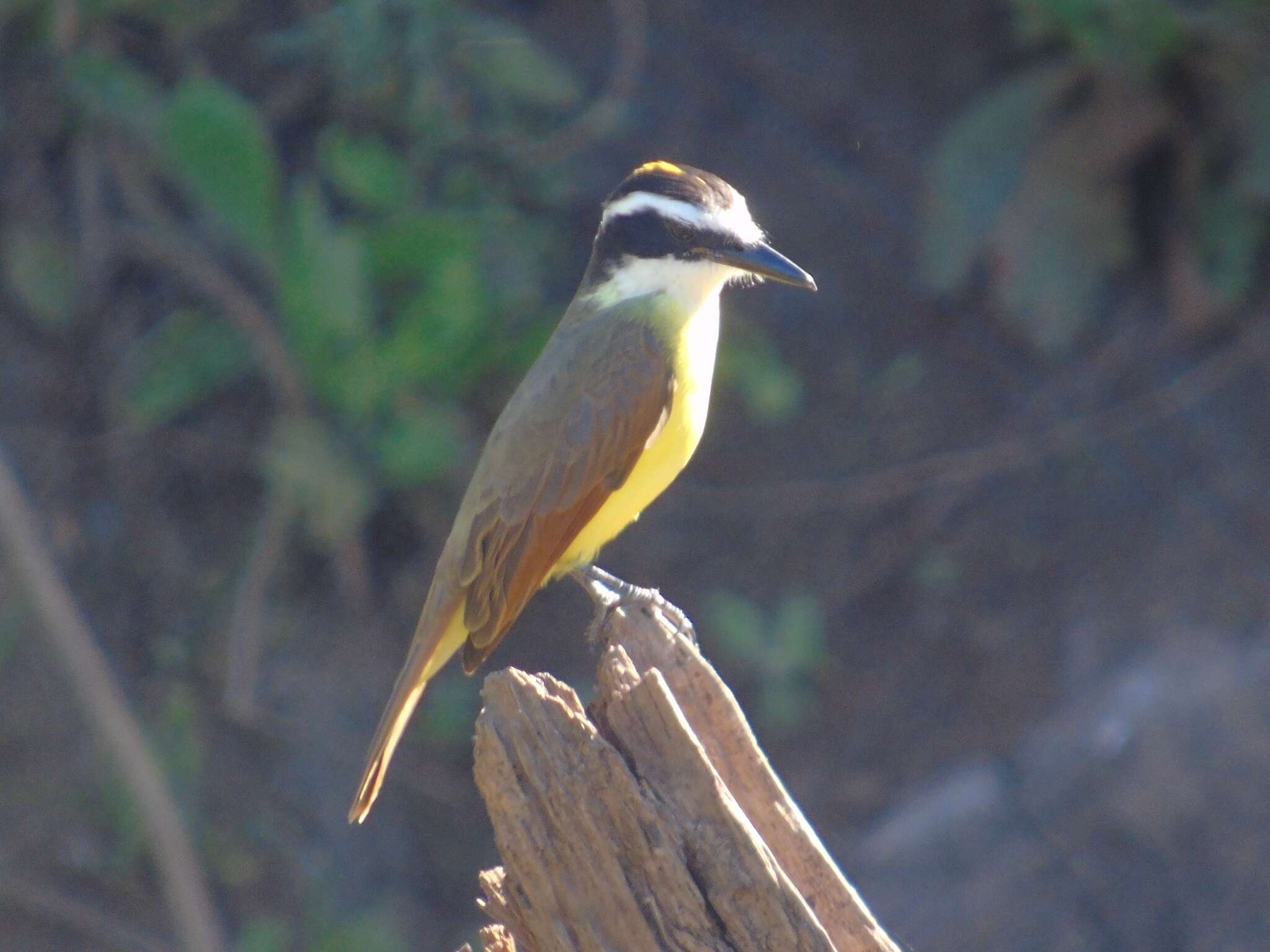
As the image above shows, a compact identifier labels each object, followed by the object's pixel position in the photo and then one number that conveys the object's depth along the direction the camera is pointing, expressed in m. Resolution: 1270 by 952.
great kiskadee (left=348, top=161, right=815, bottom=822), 8.79
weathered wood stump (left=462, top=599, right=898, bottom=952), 5.71
